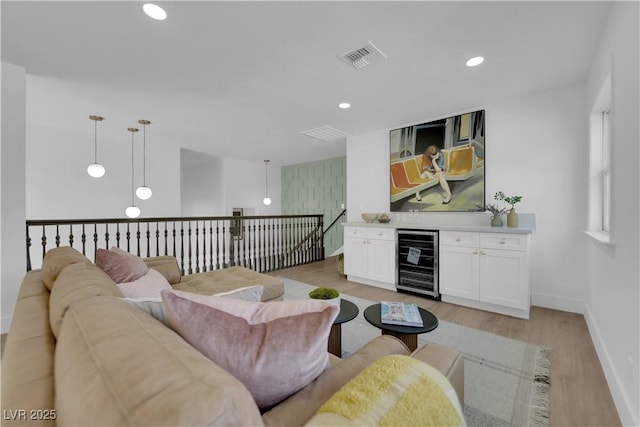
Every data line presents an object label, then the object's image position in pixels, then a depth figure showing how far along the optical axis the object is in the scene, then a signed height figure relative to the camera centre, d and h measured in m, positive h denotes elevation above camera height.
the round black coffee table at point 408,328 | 1.51 -0.67
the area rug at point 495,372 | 1.48 -1.10
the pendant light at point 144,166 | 4.05 +0.87
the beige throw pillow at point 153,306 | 0.82 -0.30
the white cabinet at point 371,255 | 3.72 -0.64
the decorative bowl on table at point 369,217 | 4.21 -0.07
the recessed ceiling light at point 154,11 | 1.76 +1.36
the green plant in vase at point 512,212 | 3.01 +0.01
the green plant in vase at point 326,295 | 1.76 -0.56
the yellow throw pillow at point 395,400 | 0.58 -0.44
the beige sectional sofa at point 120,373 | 0.42 -0.31
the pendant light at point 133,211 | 4.18 +0.02
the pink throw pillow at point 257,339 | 0.69 -0.34
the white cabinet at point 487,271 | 2.72 -0.64
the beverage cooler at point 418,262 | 3.32 -0.65
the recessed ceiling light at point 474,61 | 2.37 +1.38
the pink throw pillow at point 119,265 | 1.72 -0.36
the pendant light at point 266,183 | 7.65 +0.85
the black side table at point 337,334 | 1.74 -0.81
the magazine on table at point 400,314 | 1.58 -0.64
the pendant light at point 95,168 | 3.65 +0.61
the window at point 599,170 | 2.44 +0.40
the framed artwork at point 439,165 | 3.41 +0.66
